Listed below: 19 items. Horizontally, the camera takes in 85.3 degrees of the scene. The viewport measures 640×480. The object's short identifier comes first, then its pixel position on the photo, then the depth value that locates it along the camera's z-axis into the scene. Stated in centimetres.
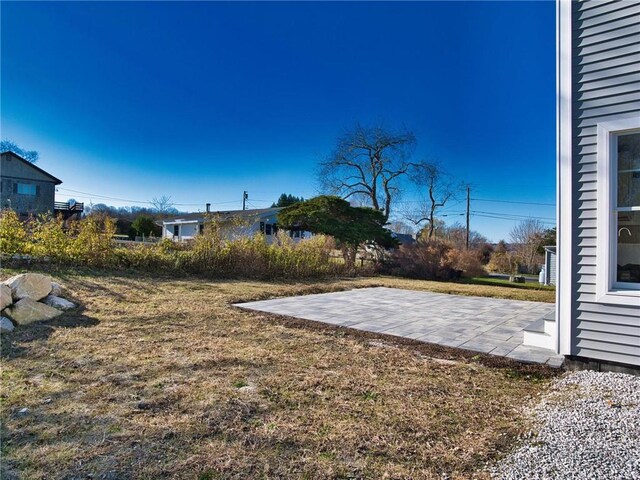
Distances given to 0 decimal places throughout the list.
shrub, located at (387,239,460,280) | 1436
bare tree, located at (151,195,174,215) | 3709
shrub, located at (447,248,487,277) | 1478
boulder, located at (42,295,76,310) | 469
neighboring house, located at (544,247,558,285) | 1611
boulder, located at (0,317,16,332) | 367
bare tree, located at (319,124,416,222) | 2145
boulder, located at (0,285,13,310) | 406
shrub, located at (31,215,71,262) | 760
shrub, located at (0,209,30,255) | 722
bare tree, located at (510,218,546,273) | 2153
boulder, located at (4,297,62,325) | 403
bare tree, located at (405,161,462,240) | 2258
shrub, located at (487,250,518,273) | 2101
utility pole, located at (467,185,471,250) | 2534
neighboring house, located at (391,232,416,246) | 2475
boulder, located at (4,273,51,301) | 436
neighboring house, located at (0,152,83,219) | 2259
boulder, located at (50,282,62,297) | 498
